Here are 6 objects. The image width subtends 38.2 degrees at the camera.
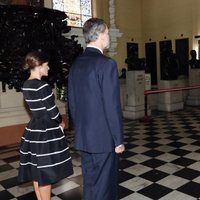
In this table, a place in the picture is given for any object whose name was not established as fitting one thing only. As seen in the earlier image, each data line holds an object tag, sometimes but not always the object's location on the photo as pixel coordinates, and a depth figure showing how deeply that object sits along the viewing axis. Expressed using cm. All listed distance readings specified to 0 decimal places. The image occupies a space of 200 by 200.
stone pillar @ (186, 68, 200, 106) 1015
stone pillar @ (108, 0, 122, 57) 1326
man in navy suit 210
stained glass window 1223
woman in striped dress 262
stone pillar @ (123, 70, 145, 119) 805
